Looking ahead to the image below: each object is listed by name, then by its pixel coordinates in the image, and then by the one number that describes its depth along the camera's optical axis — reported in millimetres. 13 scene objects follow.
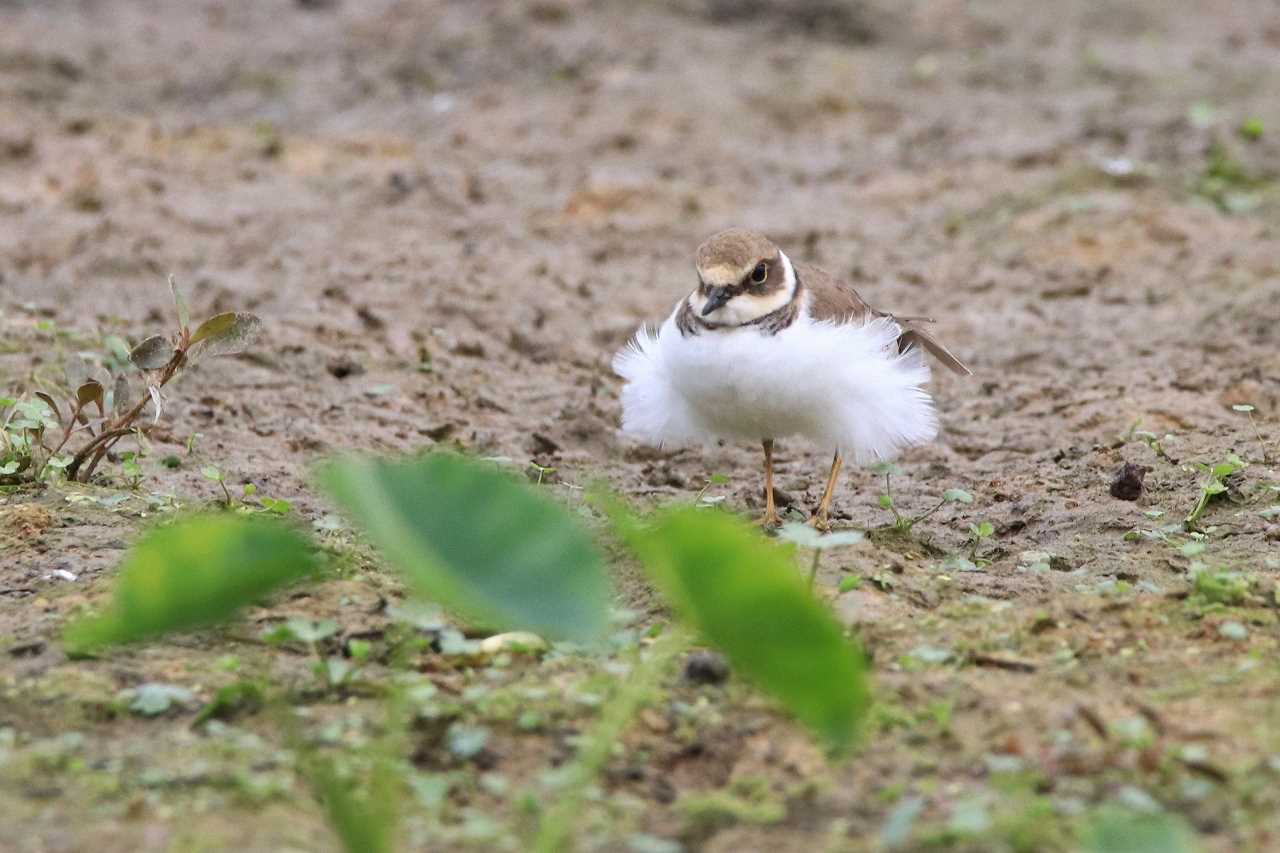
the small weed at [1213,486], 9828
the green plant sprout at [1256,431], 10797
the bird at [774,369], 10102
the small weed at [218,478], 9617
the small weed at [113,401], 9250
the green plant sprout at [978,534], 9875
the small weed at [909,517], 10234
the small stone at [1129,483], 10531
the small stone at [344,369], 13383
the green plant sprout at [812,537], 7137
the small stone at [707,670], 7520
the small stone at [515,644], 7855
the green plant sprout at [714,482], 10392
